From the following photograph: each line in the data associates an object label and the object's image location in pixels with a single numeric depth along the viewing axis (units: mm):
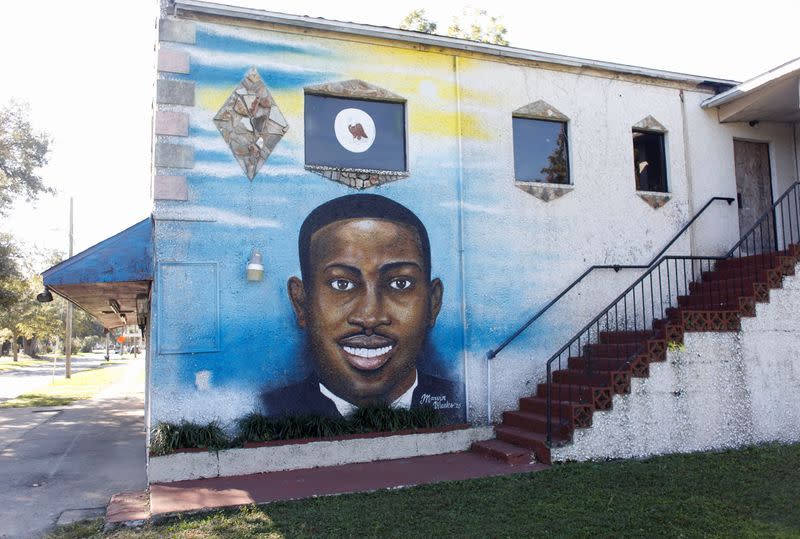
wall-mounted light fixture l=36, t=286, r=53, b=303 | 7836
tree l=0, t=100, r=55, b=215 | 18391
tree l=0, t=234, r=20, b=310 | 17781
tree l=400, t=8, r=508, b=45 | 20922
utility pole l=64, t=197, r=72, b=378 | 26688
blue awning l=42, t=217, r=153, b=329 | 7090
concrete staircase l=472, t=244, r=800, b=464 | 7582
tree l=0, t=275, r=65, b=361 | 27270
